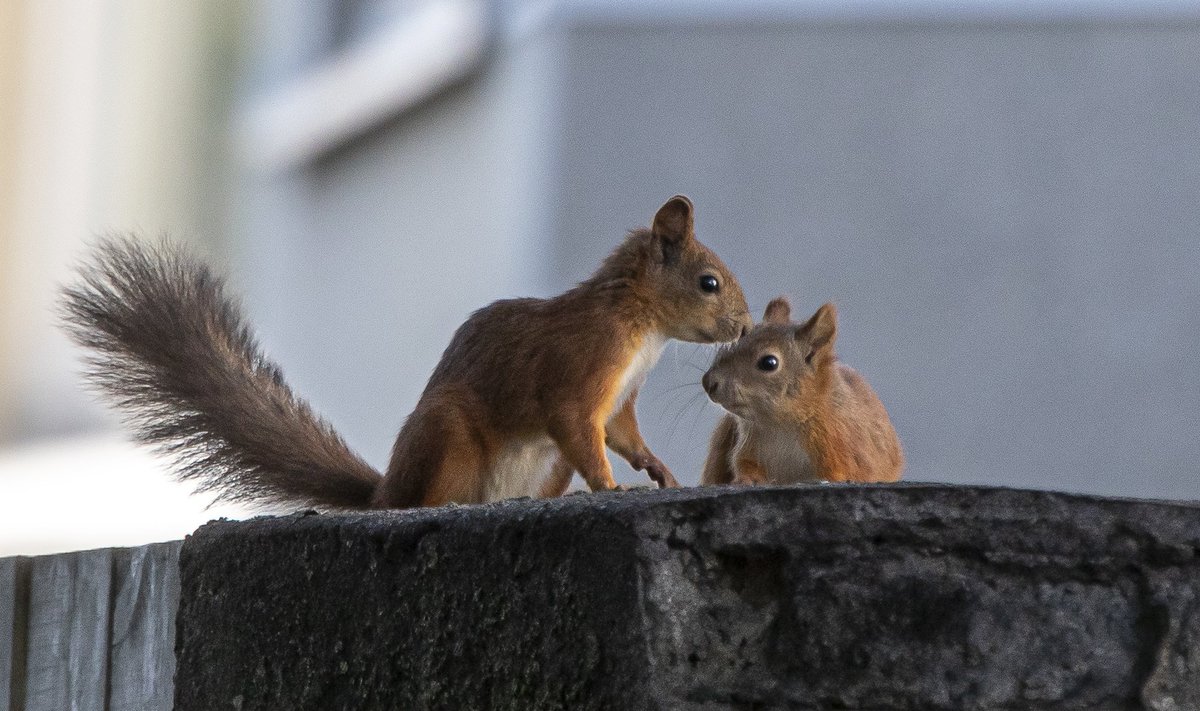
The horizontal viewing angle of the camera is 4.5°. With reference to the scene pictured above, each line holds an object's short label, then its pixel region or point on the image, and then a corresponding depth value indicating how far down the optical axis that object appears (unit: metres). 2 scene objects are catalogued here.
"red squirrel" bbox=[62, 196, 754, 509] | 6.23
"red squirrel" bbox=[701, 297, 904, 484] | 6.33
